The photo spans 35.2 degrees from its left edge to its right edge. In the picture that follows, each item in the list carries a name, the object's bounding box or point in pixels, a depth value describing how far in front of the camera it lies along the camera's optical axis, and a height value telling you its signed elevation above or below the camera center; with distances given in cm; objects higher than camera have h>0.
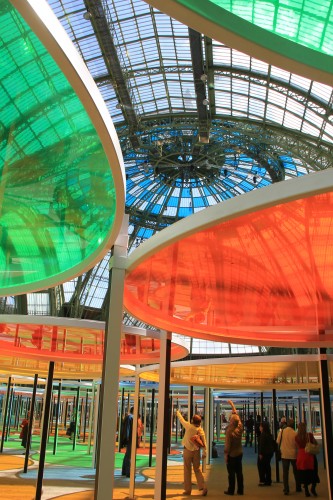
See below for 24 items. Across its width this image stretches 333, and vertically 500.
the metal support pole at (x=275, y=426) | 1826 +10
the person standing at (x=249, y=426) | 3756 +13
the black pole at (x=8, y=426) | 4001 -34
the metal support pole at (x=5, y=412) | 2570 +49
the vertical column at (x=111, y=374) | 630 +61
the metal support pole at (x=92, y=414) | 2676 +53
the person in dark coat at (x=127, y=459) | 1823 -113
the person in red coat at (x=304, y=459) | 1380 -73
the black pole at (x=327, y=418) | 1159 +27
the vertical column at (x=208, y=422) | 2445 +21
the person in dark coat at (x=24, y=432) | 2816 -51
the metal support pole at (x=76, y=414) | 3255 +54
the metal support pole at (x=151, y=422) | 2301 +14
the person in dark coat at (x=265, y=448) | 1559 -54
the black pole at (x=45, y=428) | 1231 -13
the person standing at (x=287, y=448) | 1477 -50
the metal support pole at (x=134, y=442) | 1358 -43
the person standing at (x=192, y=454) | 1457 -72
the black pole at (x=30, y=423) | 1627 -3
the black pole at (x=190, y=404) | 2231 +95
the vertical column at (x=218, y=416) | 3728 +78
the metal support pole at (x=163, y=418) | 951 +14
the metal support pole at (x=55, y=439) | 2727 -82
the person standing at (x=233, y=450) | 1379 -56
